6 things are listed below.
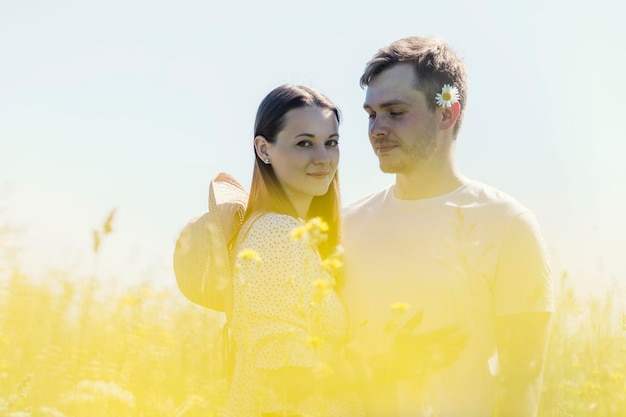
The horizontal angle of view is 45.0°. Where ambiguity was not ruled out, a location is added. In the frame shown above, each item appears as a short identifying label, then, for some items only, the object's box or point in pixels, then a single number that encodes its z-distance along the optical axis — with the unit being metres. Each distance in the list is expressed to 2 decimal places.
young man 3.34
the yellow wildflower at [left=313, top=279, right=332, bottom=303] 2.53
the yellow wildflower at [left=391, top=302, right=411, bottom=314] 2.47
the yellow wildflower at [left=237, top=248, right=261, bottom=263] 2.81
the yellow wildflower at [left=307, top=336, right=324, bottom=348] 2.41
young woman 2.94
